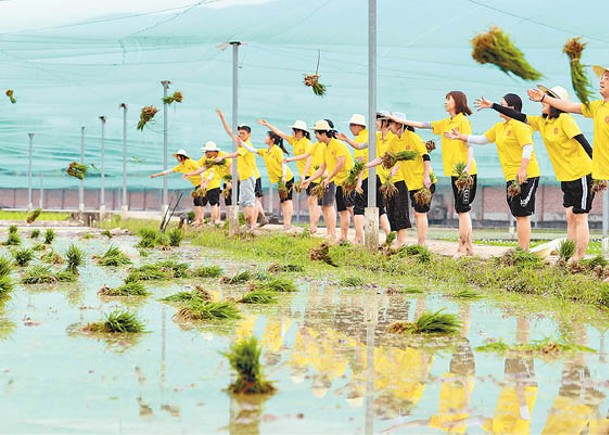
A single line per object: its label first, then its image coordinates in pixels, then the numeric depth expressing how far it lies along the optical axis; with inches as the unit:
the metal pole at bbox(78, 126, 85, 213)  1418.6
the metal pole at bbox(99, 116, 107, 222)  1332.4
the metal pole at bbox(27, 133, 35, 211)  1475.5
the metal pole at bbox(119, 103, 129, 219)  1196.5
